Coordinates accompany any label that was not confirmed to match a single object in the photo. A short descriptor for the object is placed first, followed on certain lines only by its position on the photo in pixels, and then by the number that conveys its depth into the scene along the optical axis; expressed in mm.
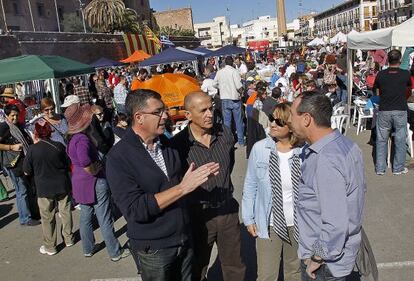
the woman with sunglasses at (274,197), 3129
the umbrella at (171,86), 9883
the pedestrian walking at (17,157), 6285
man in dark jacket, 2447
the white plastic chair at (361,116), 10100
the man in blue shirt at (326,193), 2201
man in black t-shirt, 6502
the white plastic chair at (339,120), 9875
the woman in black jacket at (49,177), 5059
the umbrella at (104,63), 20653
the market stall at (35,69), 8820
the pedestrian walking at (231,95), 9672
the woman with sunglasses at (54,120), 5941
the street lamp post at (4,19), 38956
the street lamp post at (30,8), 44894
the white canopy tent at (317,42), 32375
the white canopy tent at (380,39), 8312
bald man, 3318
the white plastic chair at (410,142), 7836
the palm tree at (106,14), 42969
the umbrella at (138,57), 21372
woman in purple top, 4410
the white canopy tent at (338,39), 25953
